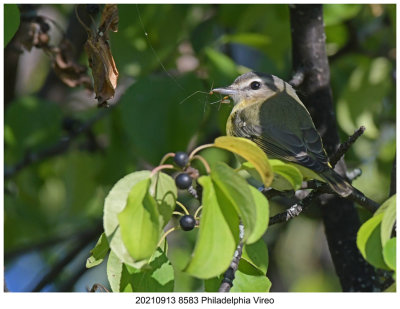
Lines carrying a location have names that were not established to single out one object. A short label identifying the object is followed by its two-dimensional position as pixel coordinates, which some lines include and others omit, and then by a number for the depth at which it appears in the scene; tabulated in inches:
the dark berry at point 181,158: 181.2
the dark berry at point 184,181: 183.8
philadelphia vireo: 276.8
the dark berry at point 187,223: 199.2
